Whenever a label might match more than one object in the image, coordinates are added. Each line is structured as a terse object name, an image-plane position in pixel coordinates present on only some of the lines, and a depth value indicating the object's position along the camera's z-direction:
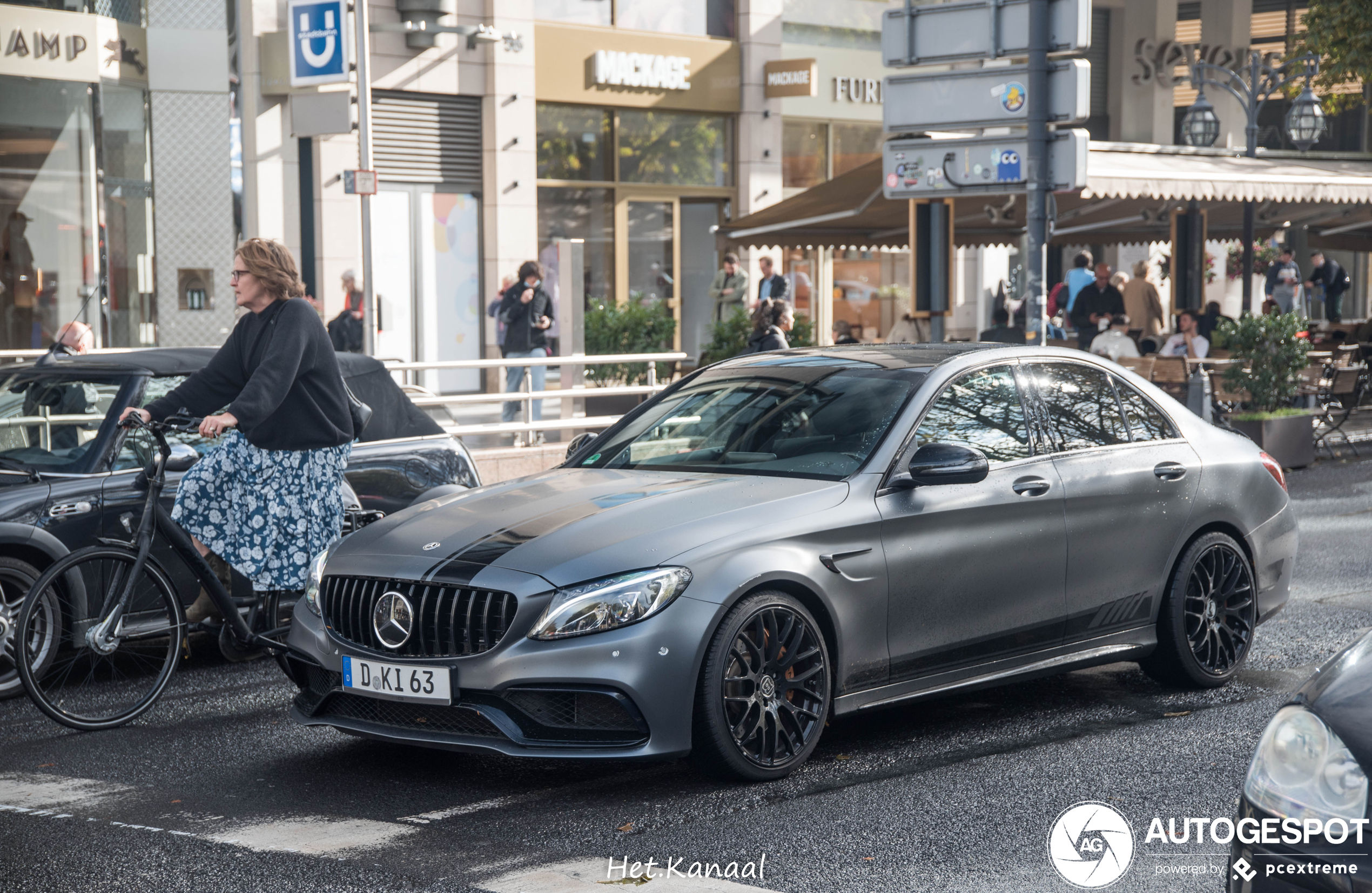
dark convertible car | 6.64
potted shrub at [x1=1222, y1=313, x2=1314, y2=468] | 15.41
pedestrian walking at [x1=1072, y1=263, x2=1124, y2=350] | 19.50
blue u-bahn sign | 16.53
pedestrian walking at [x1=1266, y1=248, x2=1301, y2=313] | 25.22
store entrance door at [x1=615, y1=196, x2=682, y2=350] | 24.52
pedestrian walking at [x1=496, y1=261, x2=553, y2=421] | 17.42
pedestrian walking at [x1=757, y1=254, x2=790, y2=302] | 18.80
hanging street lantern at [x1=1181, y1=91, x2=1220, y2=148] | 22.09
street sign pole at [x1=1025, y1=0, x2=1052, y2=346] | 11.69
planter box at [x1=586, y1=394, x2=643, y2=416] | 16.31
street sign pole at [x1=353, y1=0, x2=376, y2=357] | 16.08
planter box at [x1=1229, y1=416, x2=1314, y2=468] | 15.32
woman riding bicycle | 6.47
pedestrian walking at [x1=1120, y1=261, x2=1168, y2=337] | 20.80
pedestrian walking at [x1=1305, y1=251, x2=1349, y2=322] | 27.59
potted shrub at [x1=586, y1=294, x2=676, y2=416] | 18.36
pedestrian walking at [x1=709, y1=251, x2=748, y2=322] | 20.08
